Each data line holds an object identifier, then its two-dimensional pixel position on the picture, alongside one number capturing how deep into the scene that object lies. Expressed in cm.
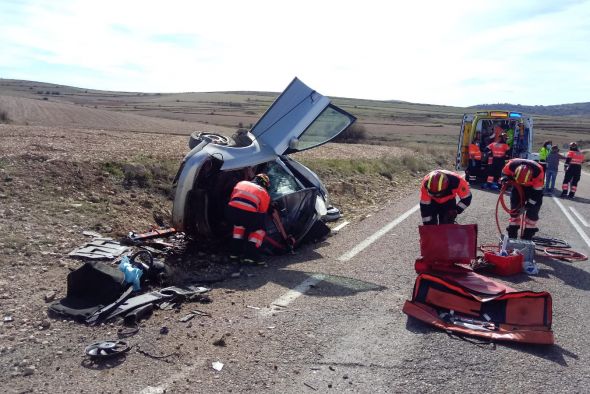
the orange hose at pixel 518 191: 766
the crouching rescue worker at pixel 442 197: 653
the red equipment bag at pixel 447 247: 580
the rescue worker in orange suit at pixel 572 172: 1506
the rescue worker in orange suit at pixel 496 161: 1522
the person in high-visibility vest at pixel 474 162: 1623
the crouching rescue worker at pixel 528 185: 755
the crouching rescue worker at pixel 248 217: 607
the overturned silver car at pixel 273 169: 623
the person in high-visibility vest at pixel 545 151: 1728
